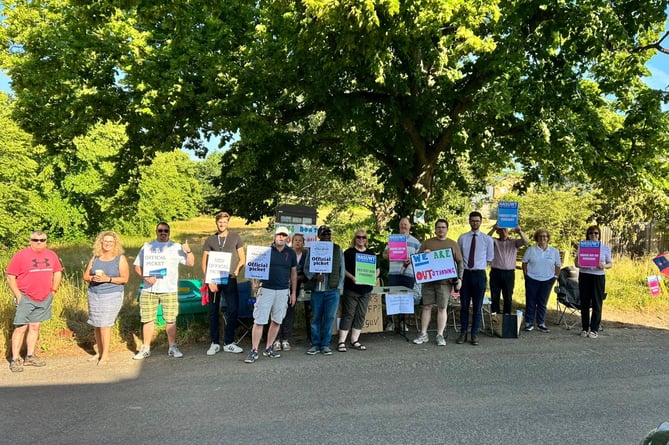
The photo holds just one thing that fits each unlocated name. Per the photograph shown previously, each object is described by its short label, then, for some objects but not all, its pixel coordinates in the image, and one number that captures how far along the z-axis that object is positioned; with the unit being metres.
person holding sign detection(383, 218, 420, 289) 8.16
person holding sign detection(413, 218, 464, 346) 7.53
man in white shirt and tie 7.62
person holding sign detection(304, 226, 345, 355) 7.06
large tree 7.68
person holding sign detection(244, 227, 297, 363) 6.73
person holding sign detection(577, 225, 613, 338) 8.07
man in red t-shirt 6.11
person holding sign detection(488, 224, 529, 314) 8.47
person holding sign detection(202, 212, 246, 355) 6.95
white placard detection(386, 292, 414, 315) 7.67
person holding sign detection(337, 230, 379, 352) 7.23
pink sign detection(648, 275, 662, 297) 9.74
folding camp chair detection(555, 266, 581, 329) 8.77
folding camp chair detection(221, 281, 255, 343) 7.65
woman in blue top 6.33
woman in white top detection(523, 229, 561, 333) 8.51
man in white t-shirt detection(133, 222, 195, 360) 6.68
